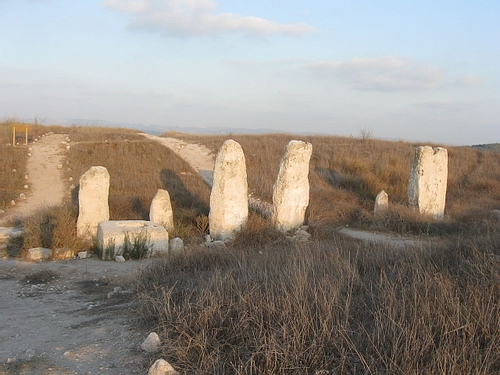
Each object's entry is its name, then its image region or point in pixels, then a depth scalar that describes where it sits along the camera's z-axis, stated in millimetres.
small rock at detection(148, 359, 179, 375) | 3361
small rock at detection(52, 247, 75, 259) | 8484
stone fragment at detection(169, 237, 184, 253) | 9221
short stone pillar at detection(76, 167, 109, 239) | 9609
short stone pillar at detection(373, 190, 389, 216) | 12320
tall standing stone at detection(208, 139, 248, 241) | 10125
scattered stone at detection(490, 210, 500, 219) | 11548
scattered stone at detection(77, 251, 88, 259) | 8609
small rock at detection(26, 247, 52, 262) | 8289
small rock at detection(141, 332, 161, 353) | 3872
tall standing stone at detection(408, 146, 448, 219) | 12914
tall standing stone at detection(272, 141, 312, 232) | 10727
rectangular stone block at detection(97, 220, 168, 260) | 8570
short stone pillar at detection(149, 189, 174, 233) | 10352
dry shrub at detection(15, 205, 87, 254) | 8938
